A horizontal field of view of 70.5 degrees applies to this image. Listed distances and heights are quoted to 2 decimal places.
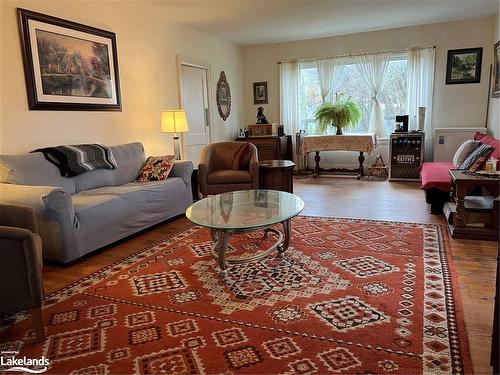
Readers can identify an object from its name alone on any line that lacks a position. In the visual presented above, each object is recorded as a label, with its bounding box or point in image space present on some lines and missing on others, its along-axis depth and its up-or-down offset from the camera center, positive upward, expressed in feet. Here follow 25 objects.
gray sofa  8.63 -1.93
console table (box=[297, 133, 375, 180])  19.54 -1.12
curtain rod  19.52 +3.97
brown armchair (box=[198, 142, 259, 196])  14.08 -1.82
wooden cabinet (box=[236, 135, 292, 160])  21.21 -1.23
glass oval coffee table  7.65 -2.05
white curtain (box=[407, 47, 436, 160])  19.13 +1.97
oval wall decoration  20.88 +1.80
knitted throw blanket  10.61 -0.84
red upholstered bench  11.98 -2.16
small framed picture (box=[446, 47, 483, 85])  18.26 +2.84
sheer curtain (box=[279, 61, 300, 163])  22.17 +1.81
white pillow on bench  13.62 -1.14
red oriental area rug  5.15 -3.34
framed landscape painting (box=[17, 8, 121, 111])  10.66 +2.20
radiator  17.79 -0.91
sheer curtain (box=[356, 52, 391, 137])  20.12 +2.65
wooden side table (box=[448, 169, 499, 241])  9.74 -2.44
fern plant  20.27 +0.59
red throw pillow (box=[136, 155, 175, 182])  13.12 -1.49
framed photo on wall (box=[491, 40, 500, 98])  15.97 +2.19
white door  18.16 +1.02
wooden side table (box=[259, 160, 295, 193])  14.32 -2.05
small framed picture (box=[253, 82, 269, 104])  23.20 +2.16
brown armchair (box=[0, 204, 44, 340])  5.59 -2.26
